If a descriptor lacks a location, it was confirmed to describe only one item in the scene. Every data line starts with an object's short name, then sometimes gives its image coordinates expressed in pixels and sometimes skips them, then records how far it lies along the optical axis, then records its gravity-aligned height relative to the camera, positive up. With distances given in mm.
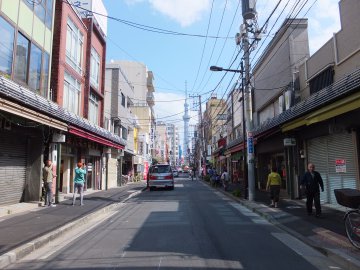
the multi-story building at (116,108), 34125 +6594
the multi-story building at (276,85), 20328 +5621
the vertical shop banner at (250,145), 18906 +1663
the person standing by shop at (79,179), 16094 +59
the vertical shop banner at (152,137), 77688 +8629
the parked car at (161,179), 29844 +86
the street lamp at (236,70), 20133 +5711
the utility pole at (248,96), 18453 +4078
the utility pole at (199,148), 56375 +6302
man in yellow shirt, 15689 -253
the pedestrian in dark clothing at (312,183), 12555 -112
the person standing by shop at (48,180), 14977 +22
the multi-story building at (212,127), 65500 +9427
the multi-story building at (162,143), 115225 +11772
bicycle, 7952 -725
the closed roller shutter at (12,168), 14461 +496
